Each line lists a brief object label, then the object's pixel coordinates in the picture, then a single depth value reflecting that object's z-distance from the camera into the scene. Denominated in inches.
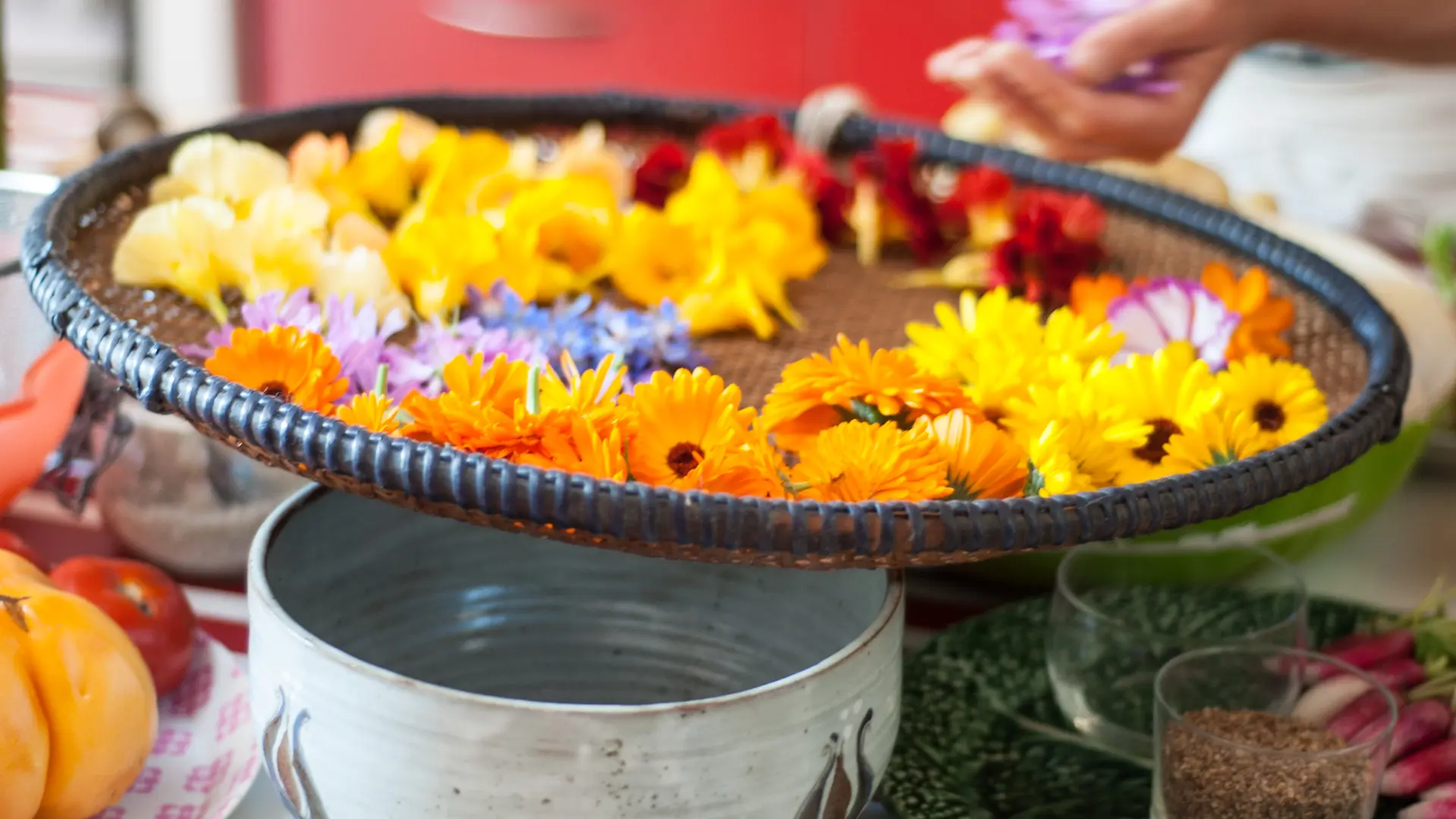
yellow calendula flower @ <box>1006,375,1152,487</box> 42.4
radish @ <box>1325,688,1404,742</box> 43.0
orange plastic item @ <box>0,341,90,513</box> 45.0
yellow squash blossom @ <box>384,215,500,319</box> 47.8
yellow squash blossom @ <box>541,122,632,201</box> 53.9
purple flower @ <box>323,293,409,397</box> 43.9
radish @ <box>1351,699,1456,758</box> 44.4
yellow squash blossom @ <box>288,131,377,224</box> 51.0
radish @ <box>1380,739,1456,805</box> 43.8
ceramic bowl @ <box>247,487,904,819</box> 38.4
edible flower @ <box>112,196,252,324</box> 46.2
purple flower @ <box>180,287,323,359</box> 43.9
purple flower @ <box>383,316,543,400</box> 44.3
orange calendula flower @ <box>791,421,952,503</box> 40.2
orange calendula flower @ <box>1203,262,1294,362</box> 47.4
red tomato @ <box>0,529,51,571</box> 45.2
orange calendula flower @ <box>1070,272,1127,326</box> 48.1
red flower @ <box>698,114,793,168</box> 56.3
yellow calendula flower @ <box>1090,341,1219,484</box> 43.3
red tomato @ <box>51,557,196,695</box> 44.7
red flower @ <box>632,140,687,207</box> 54.4
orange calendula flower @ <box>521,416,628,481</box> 40.1
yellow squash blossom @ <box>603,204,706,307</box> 49.8
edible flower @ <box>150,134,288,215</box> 49.9
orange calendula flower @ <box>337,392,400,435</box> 40.8
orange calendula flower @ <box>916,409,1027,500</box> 40.8
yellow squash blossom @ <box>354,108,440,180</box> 53.4
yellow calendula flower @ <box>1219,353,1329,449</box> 44.0
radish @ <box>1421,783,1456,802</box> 43.4
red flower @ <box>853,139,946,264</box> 53.7
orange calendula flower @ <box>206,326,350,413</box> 41.7
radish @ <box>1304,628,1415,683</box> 46.3
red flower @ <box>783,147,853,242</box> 54.4
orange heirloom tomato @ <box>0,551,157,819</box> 40.4
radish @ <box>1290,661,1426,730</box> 43.6
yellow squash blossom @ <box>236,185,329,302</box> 46.6
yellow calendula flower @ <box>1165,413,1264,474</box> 42.5
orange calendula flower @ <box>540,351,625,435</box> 40.7
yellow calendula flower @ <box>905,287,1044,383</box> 45.0
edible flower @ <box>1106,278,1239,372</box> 47.3
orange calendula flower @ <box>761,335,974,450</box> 41.9
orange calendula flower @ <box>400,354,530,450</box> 40.3
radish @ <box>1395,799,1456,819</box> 43.1
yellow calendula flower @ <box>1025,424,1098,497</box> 41.1
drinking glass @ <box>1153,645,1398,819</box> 41.2
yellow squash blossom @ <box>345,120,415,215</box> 52.1
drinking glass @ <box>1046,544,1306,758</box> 45.3
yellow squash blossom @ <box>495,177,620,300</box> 48.7
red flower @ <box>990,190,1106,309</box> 50.8
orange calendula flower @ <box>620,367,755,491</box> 40.6
